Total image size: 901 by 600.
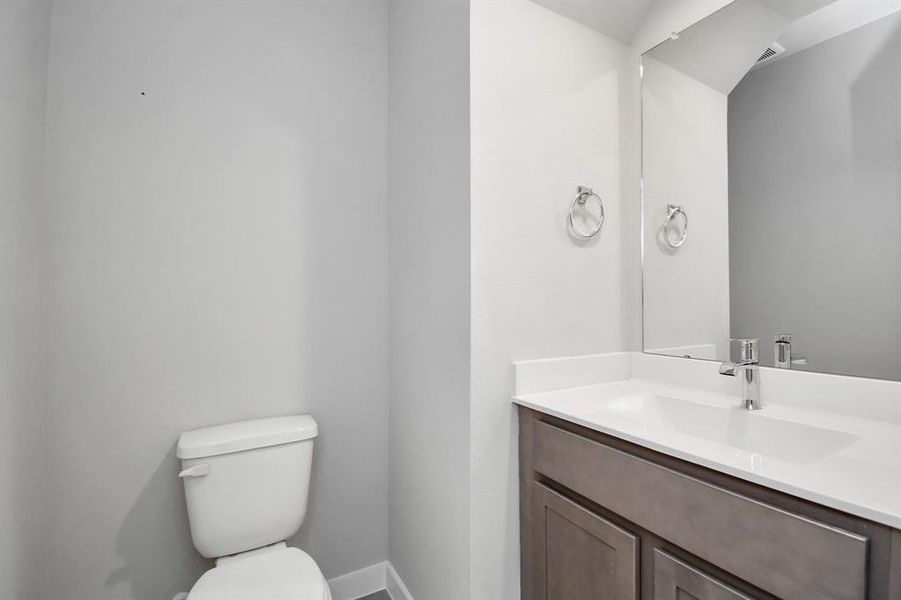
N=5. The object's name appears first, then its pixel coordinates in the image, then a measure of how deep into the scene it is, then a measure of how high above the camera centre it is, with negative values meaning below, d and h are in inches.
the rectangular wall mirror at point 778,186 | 39.4 +13.9
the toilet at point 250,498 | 46.8 -24.2
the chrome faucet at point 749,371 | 43.4 -7.0
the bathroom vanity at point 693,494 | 25.0 -14.3
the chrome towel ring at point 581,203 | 54.7 +14.0
